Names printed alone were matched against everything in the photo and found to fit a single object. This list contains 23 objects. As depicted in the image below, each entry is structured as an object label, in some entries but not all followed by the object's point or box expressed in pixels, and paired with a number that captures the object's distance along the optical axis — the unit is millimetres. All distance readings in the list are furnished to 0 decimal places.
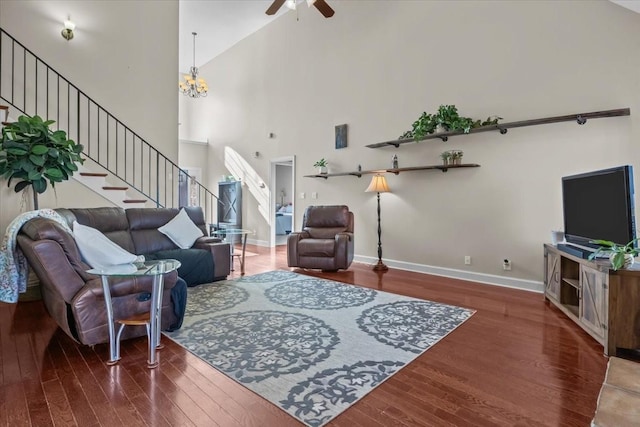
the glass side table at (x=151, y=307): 2193
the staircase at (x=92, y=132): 4590
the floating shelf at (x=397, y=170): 4542
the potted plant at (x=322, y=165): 6273
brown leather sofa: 2207
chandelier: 7552
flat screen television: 2510
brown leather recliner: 5000
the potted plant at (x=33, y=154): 3412
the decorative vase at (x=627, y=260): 2342
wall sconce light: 4961
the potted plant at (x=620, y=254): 2275
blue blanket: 2531
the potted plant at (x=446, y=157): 4625
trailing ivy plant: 4391
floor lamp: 5230
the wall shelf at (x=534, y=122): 3459
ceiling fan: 3800
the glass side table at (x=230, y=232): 5023
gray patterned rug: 1959
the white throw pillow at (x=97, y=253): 2506
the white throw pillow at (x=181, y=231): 4434
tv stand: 2324
